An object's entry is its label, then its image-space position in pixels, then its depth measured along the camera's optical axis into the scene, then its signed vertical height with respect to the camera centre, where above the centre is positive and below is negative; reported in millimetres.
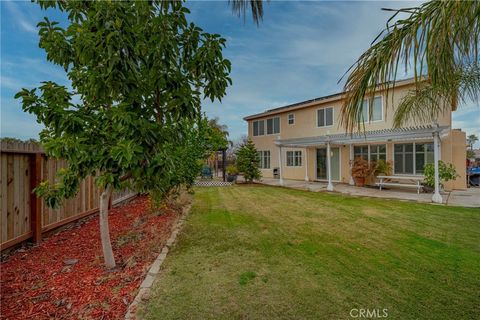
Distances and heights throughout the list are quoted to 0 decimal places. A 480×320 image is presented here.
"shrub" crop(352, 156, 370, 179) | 13794 -370
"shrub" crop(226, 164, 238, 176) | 17094 -562
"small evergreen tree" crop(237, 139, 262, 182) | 16406 -33
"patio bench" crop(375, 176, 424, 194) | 11658 -1012
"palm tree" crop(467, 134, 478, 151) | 32588 +2709
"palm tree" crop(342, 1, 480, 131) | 1979 +1000
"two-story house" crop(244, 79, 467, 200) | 11984 +1021
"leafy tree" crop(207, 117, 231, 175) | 9837 +931
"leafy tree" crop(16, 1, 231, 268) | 2977 +968
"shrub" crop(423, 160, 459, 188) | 10773 -529
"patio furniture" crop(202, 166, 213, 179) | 19103 -779
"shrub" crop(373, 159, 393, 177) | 13453 -363
